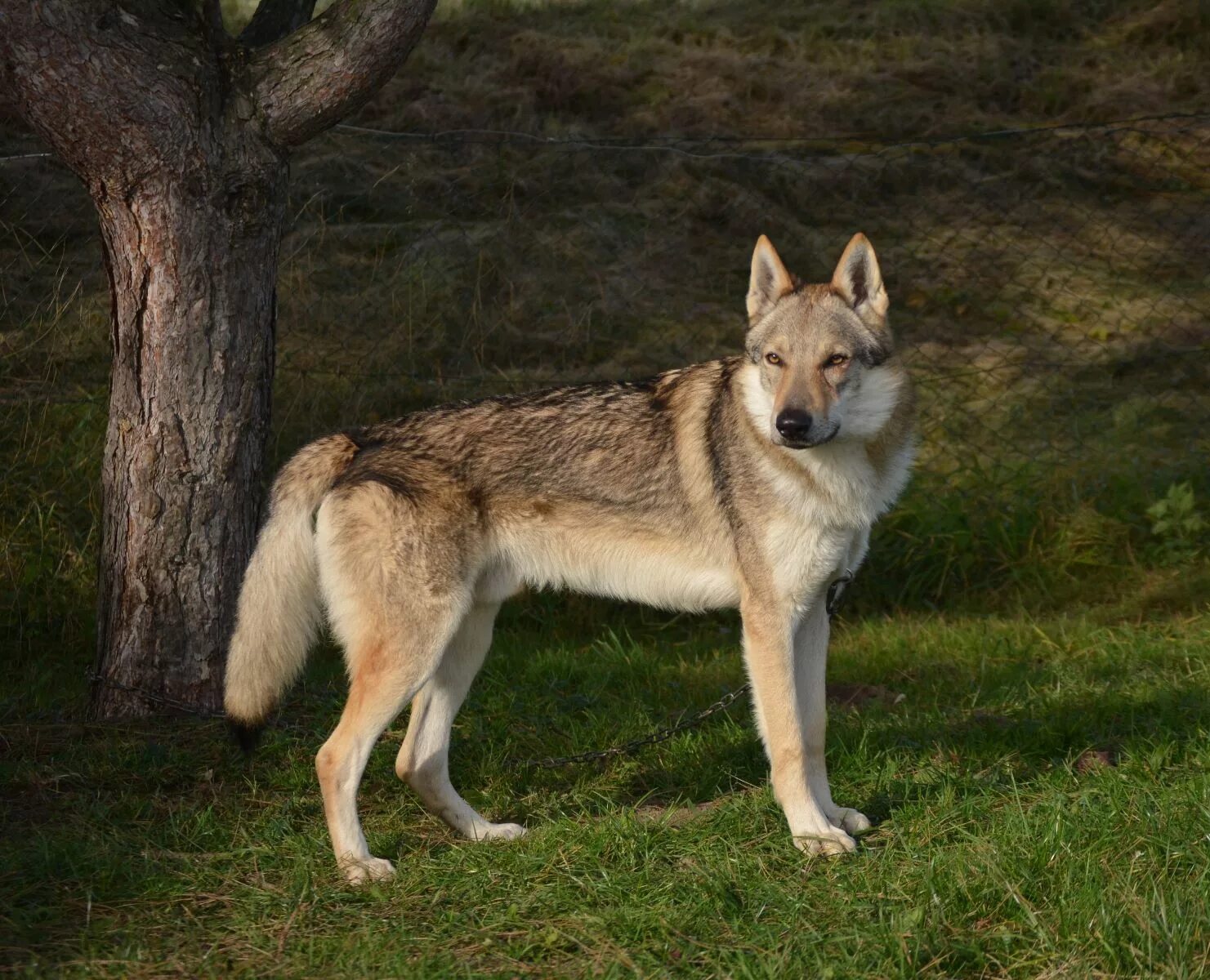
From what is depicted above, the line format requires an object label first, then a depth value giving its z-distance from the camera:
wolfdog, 8.15
